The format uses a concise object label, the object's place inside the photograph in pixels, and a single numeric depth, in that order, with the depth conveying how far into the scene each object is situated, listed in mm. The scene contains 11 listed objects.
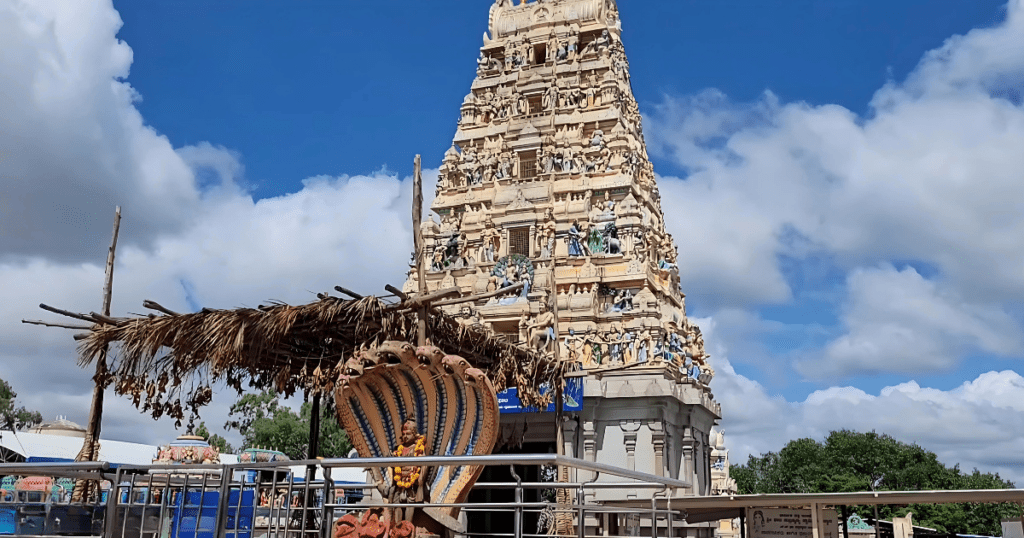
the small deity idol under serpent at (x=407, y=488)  12734
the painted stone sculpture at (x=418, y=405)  13852
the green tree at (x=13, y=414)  52062
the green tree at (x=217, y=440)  59806
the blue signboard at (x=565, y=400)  25688
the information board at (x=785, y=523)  17047
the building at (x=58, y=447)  33906
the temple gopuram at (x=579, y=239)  28266
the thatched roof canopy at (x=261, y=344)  14711
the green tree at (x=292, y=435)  49312
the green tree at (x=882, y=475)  49625
